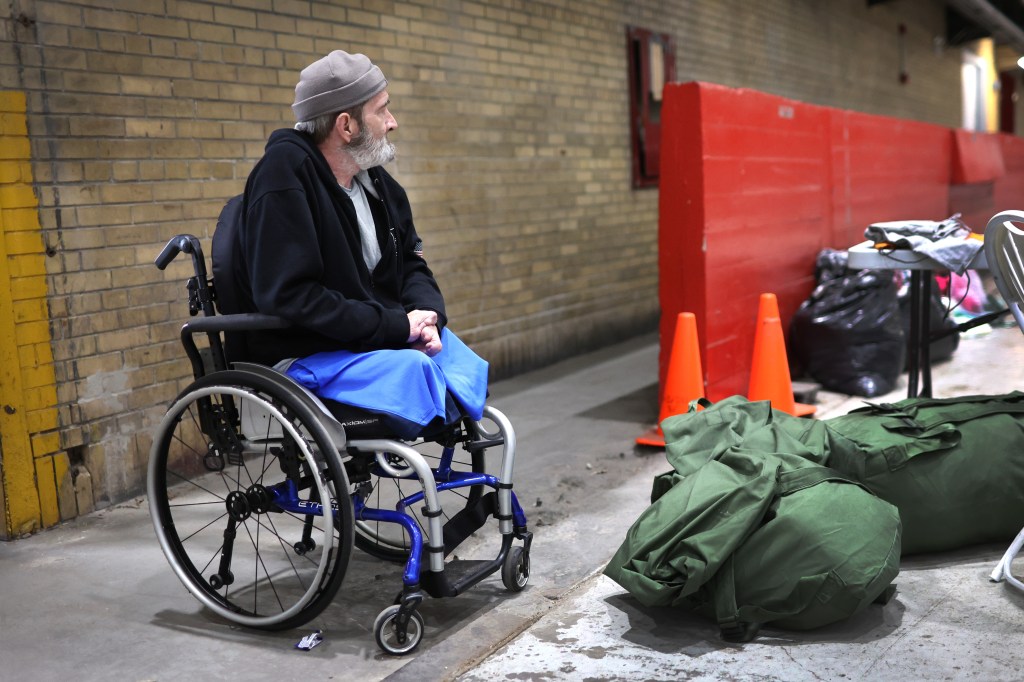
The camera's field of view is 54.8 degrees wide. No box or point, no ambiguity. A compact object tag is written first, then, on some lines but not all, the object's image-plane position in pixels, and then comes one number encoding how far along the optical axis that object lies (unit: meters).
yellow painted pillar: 3.68
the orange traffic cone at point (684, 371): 4.73
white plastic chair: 3.04
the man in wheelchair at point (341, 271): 2.66
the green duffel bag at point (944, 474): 3.18
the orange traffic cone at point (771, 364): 4.91
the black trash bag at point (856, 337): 5.59
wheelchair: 2.60
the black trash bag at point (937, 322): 5.99
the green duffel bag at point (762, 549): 2.69
